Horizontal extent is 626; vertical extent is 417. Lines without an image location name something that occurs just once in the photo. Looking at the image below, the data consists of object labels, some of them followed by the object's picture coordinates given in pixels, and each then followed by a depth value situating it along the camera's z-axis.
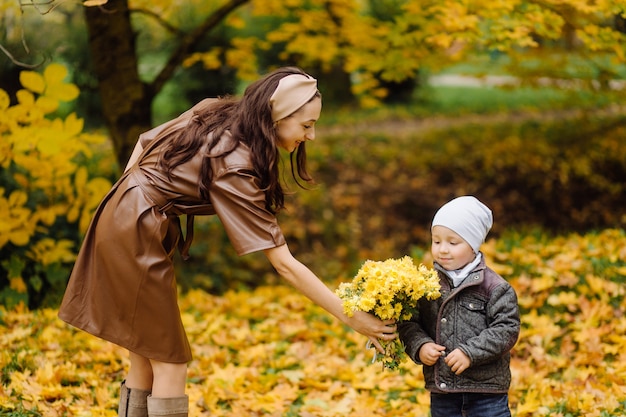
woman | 2.58
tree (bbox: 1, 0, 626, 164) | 4.55
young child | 2.58
